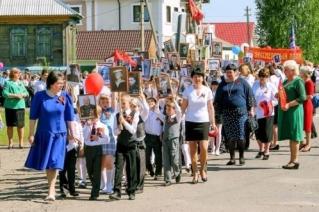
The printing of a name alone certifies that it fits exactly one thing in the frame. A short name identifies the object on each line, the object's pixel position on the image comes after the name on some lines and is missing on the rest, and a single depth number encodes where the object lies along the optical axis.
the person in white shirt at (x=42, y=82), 16.90
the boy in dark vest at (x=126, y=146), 10.93
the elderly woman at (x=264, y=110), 15.46
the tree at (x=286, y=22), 69.94
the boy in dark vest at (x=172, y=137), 12.42
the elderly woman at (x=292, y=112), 13.66
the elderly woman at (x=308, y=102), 16.20
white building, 66.81
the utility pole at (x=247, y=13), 96.69
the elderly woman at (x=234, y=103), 14.19
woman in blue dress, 10.63
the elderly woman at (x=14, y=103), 18.78
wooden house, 49.16
